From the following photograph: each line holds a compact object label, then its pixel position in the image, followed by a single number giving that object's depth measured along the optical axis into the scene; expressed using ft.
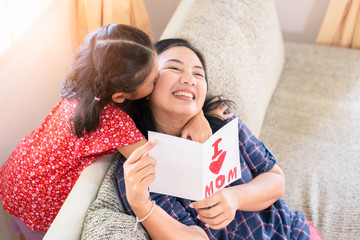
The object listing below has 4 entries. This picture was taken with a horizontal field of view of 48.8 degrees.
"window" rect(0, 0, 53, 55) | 4.09
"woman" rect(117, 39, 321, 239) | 3.17
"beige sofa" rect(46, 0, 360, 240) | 4.99
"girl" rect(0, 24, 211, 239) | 3.43
